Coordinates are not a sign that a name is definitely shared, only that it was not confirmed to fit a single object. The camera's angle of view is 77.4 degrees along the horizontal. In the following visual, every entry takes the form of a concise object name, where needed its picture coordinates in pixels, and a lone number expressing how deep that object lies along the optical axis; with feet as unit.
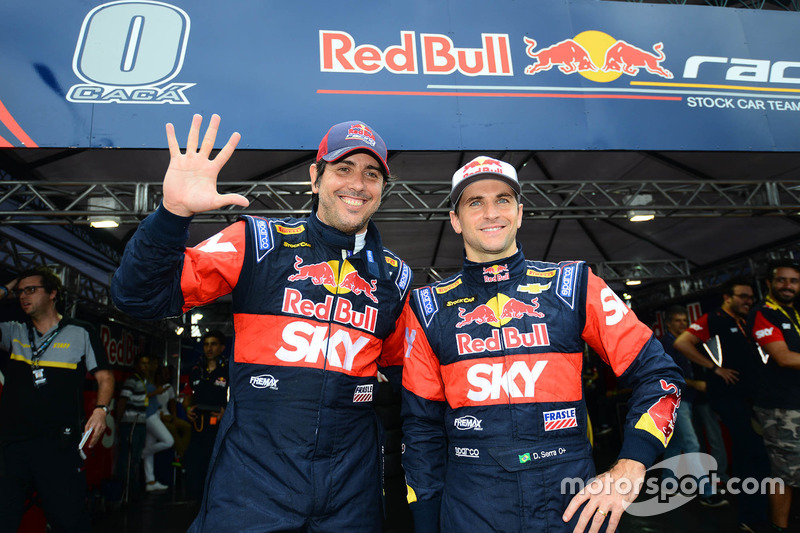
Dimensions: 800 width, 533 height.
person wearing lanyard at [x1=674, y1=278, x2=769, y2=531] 12.89
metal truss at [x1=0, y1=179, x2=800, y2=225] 15.02
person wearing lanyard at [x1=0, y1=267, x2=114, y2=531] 10.33
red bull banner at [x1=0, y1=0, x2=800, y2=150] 12.04
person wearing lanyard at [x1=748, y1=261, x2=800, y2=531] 11.47
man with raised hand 4.79
